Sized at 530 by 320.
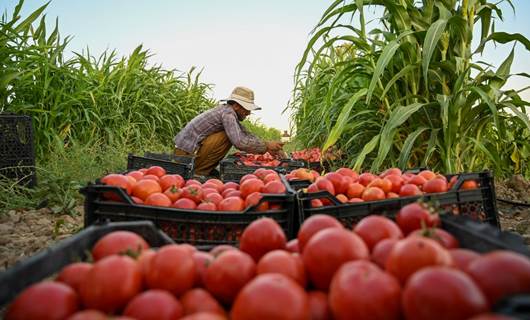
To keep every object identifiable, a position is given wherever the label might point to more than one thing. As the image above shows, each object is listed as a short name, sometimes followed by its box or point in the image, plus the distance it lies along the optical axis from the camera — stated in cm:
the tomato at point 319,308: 89
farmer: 547
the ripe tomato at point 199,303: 91
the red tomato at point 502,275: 78
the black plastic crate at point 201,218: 180
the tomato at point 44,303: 86
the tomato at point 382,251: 99
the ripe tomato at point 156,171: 257
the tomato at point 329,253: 96
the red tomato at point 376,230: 111
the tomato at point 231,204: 194
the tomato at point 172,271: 96
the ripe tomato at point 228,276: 98
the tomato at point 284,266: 98
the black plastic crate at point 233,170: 427
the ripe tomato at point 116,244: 115
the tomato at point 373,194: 200
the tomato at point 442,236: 101
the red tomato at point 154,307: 85
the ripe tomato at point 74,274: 100
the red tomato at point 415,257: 86
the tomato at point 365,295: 79
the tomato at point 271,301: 78
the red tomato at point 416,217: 124
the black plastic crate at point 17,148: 382
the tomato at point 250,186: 218
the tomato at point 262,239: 121
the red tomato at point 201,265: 105
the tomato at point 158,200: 194
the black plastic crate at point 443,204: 179
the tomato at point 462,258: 93
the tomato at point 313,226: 118
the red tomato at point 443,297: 73
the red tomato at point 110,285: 90
